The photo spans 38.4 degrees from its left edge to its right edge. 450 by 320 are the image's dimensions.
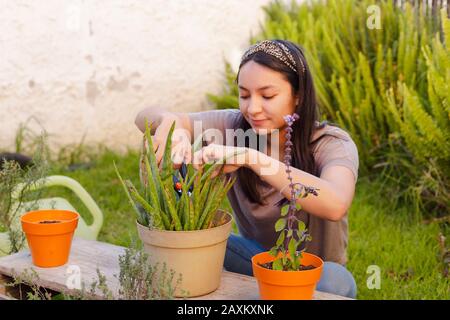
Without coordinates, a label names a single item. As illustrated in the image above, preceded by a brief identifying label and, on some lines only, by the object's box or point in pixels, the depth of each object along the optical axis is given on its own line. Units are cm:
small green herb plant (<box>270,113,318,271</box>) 152
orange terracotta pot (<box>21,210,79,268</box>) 185
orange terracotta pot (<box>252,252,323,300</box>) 148
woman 176
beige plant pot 162
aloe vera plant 165
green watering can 260
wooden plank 172
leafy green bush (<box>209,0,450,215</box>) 361
